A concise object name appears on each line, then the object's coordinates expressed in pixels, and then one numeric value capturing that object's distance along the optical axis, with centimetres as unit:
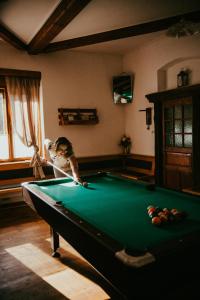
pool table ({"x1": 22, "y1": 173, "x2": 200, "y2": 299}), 140
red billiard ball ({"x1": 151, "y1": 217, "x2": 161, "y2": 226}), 188
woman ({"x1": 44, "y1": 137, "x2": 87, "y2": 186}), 371
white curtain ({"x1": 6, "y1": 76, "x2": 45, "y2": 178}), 517
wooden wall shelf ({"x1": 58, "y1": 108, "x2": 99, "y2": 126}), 557
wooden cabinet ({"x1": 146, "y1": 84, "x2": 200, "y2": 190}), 439
